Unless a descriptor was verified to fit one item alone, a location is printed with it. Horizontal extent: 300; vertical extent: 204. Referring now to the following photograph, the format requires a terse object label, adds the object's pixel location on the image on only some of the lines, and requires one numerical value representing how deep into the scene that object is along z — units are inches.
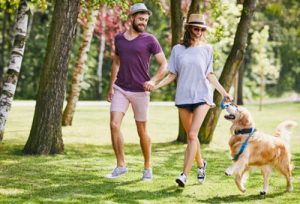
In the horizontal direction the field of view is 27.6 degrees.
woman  321.1
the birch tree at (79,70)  729.9
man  331.9
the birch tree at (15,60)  510.0
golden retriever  306.5
